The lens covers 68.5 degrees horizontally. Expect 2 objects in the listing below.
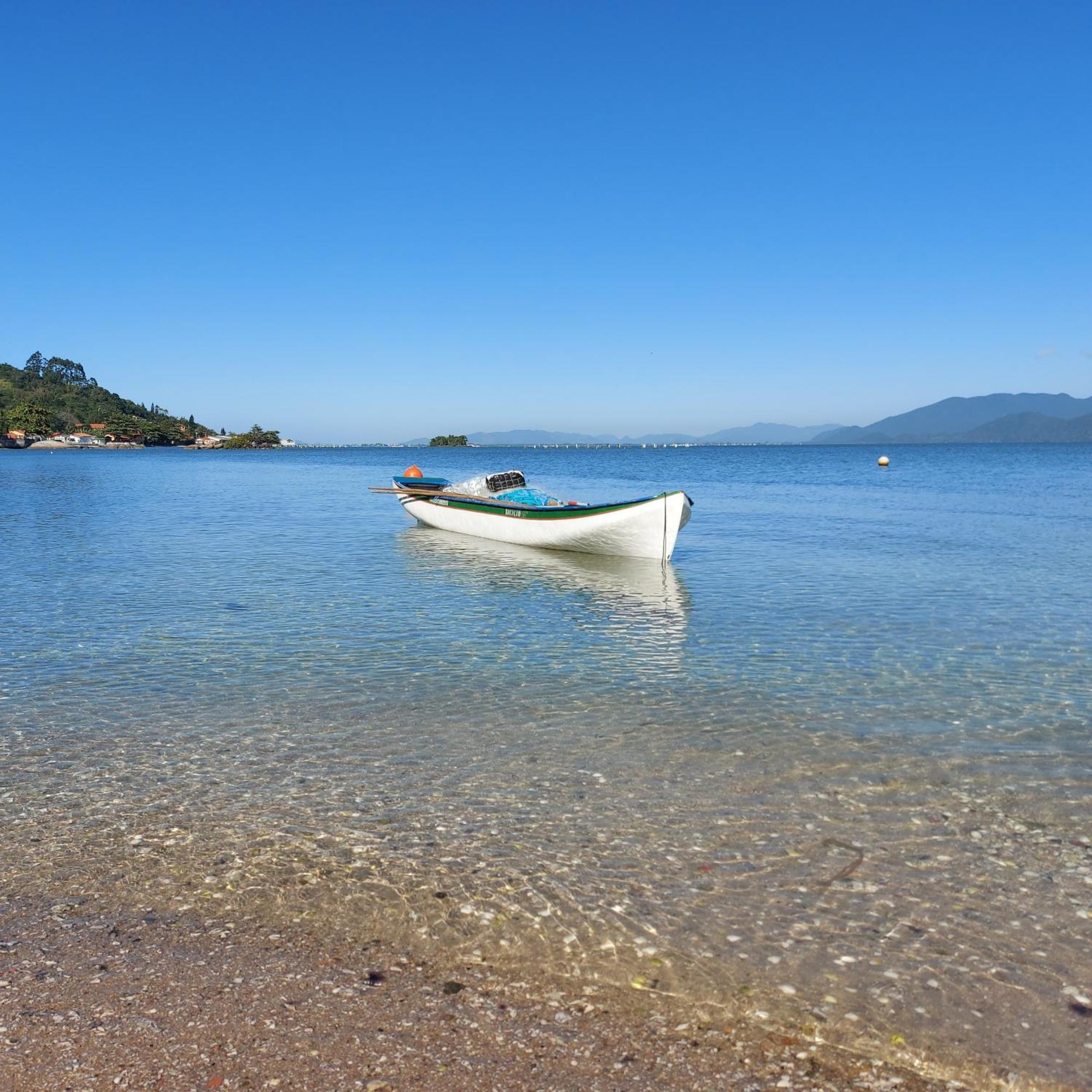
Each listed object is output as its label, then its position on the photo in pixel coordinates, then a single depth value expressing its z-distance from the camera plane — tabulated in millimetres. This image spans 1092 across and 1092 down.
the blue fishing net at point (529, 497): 26969
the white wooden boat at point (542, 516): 22734
